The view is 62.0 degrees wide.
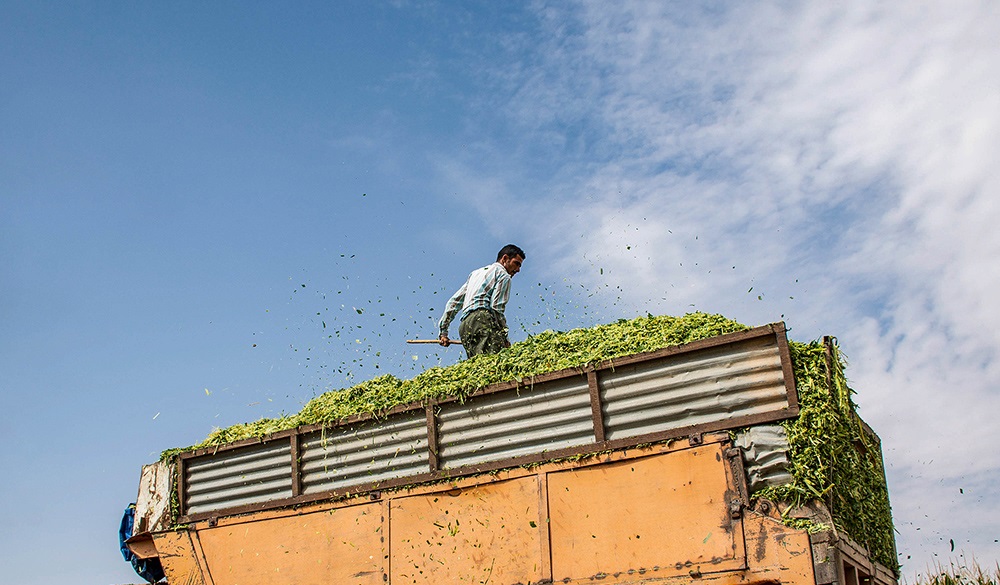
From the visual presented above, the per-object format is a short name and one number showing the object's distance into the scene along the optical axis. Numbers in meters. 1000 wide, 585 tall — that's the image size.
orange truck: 5.21
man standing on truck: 8.39
